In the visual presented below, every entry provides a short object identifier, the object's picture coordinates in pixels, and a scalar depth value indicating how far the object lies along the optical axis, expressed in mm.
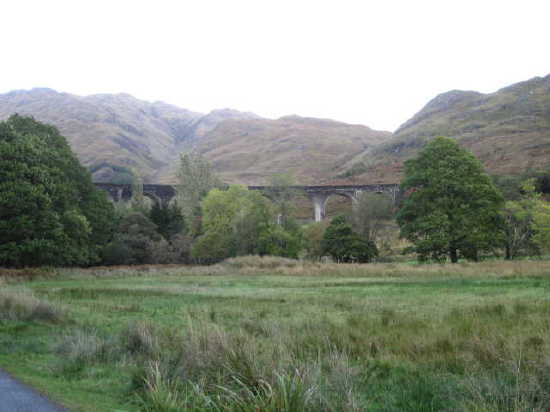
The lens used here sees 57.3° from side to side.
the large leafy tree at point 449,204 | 37438
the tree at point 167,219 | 62719
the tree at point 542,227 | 39906
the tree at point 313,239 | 57656
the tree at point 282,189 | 67188
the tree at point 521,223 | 44188
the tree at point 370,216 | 62909
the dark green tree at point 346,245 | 49375
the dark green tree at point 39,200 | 34688
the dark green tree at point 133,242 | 50906
